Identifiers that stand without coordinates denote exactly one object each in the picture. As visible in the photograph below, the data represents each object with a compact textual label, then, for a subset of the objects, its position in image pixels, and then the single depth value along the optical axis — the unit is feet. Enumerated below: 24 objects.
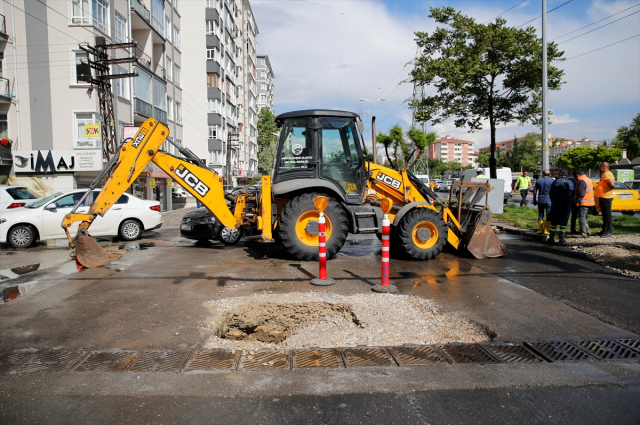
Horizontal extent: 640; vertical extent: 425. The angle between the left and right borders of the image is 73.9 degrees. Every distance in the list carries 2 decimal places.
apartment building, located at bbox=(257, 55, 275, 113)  319.68
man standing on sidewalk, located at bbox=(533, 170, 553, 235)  40.60
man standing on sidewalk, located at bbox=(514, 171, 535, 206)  70.74
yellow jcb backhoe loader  27.73
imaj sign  72.64
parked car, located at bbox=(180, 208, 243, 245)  38.24
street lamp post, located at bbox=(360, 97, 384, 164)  27.21
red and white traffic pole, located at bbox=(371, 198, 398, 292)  20.99
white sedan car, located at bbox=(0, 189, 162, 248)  38.83
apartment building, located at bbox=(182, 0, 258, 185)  152.25
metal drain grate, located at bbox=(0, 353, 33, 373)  12.79
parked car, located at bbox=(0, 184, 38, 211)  47.89
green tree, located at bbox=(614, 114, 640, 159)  210.79
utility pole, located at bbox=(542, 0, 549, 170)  50.83
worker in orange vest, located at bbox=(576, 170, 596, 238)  37.60
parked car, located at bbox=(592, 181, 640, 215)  59.26
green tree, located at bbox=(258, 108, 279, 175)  278.05
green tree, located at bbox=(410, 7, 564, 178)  60.59
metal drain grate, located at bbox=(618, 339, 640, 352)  14.17
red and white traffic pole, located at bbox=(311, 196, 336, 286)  21.90
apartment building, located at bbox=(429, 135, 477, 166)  600.89
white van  92.84
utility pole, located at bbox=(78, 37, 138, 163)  64.95
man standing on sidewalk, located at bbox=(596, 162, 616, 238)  36.65
